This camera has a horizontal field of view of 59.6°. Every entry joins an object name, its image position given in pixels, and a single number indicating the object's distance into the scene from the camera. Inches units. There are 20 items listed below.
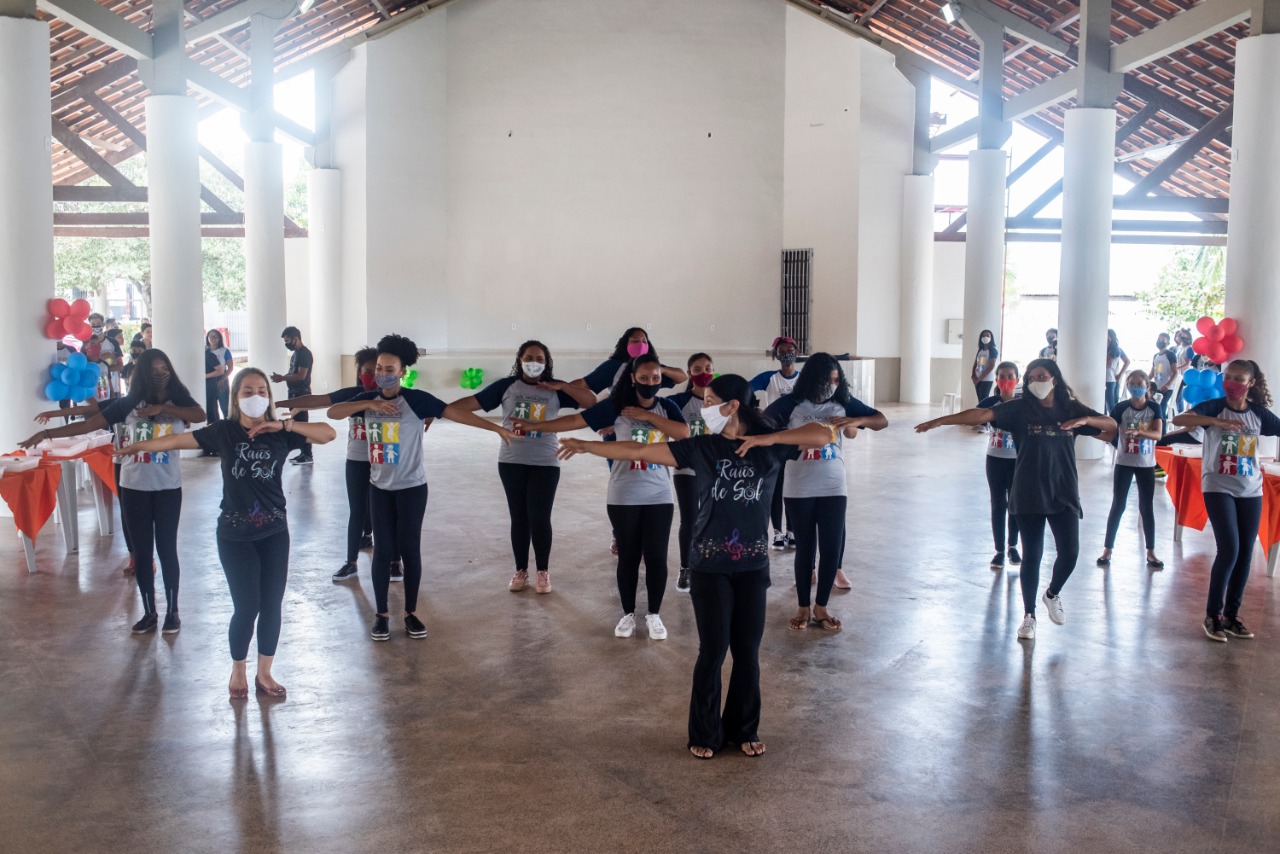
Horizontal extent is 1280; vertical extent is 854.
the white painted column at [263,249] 654.5
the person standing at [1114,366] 579.9
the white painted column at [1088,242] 529.0
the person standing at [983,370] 576.1
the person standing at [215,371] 541.3
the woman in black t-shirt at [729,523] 168.9
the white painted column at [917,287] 829.8
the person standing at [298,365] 460.8
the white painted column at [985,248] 695.7
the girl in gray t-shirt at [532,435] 262.4
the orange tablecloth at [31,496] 302.3
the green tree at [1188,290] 1011.3
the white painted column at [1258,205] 415.2
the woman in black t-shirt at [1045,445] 230.4
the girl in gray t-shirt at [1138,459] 312.8
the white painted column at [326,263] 783.1
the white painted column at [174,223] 489.7
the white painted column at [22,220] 380.2
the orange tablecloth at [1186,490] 332.5
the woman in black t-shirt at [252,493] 192.1
